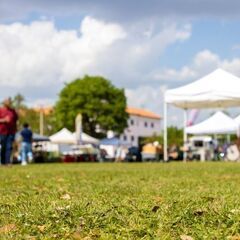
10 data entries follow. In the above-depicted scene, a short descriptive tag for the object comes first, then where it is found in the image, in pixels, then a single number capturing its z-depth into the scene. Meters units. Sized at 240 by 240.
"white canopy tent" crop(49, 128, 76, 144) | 45.57
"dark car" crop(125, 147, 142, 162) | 37.16
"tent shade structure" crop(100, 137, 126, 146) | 42.90
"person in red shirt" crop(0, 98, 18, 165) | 17.77
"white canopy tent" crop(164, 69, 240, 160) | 22.59
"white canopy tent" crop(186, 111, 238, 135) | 38.19
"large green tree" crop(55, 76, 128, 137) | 80.19
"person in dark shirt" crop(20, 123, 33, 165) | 23.31
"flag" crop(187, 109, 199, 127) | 42.58
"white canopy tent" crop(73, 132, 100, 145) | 46.53
